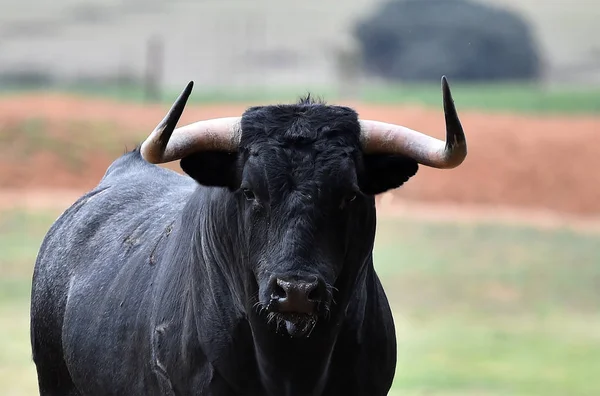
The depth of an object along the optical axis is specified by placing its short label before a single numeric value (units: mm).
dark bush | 157250
